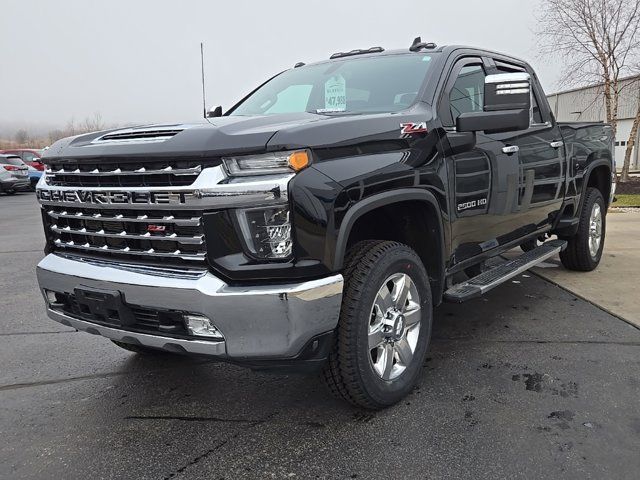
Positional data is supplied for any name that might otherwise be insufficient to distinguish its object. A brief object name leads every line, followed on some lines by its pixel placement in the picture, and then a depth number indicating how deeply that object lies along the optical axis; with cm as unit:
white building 2342
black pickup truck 234
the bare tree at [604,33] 1456
